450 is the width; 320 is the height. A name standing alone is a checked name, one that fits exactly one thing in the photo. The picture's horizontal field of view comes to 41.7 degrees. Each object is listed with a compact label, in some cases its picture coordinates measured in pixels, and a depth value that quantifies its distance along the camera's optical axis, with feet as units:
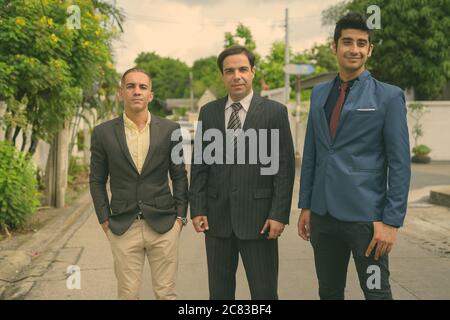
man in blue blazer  10.61
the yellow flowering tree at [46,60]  27.48
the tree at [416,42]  83.20
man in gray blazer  12.77
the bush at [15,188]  26.04
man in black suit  11.87
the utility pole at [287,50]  81.50
